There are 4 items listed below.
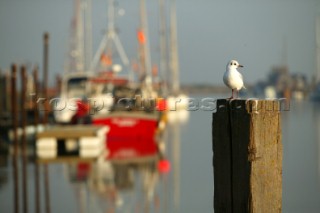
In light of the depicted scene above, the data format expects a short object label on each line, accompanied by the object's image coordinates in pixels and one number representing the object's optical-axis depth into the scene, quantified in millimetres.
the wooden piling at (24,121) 40900
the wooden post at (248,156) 10609
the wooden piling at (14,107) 49234
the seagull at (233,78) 12133
